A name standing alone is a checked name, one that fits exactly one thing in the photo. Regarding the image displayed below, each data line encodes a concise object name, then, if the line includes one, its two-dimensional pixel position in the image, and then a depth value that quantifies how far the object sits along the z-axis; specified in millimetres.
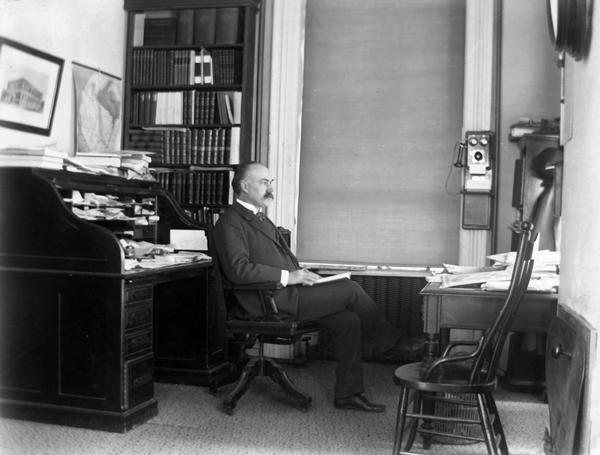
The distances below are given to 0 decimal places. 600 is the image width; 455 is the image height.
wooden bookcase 4730
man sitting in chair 3543
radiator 4719
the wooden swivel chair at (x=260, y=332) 3434
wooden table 2609
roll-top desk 3234
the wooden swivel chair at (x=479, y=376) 2391
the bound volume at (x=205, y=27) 4770
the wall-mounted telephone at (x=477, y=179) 4473
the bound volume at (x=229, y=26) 4723
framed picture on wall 3668
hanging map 4328
